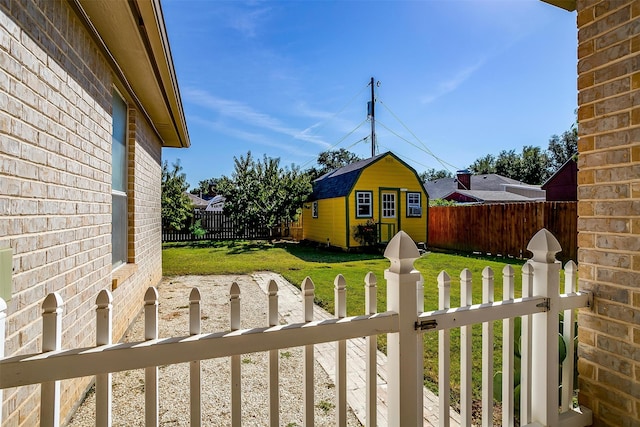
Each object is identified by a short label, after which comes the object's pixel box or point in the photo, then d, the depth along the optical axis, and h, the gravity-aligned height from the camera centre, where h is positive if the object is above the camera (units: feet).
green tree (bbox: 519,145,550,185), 138.00 +18.24
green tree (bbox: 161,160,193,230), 50.21 +2.50
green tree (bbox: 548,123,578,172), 141.38 +27.38
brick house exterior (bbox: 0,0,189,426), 5.11 +1.37
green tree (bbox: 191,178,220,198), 165.14 +13.56
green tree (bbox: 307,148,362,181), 140.67 +23.51
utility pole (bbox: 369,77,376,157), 67.05 +20.40
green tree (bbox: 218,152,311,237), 52.31 +3.57
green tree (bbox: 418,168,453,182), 210.18 +24.66
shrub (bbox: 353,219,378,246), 43.24 -3.08
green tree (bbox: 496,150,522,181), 141.28 +20.18
